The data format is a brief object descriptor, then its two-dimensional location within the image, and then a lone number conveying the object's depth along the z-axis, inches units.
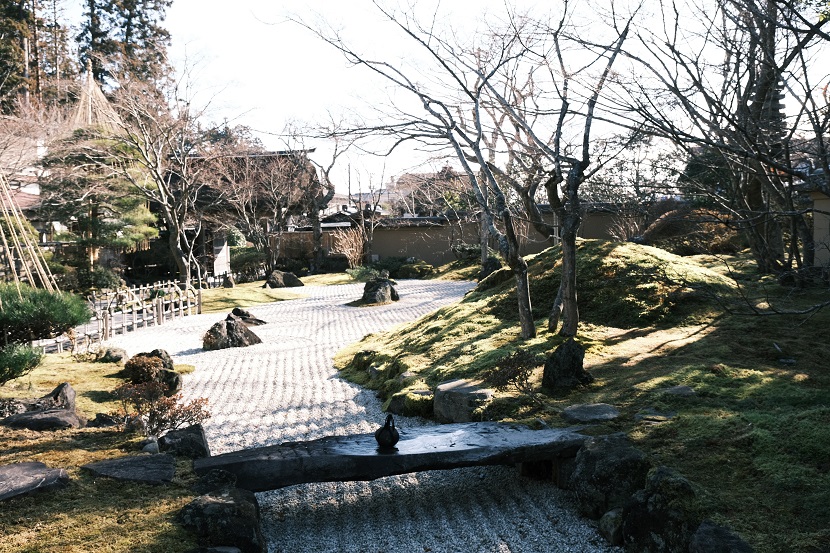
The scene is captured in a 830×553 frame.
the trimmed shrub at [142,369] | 359.6
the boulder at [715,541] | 132.8
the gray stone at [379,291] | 751.1
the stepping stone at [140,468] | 182.9
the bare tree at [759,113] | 150.1
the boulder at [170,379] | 355.9
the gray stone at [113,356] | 429.1
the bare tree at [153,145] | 767.8
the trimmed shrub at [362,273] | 1041.5
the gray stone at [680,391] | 228.8
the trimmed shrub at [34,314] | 299.7
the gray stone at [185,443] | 209.9
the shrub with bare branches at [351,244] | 1179.3
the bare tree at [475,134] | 327.3
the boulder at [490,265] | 877.6
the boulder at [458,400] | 252.8
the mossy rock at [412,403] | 282.8
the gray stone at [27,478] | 168.9
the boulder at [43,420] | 233.1
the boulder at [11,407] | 256.5
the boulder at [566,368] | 256.5
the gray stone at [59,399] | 266.2
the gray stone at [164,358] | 387.5
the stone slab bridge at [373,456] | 185.9
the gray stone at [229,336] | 508.4
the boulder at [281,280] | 1003.3
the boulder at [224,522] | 149.9
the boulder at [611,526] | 162.1
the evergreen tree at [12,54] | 1097.4
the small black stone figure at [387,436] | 201.2
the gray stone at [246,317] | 602.5
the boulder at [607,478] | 174.4
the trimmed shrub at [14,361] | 289.6
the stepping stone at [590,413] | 220.1
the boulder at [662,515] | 145.6
